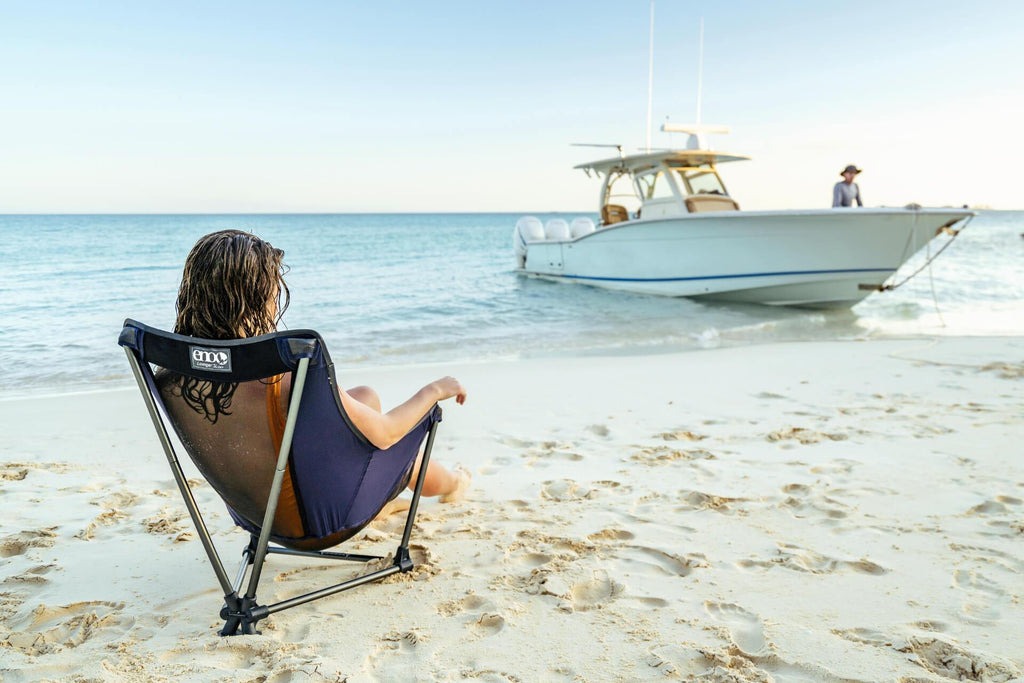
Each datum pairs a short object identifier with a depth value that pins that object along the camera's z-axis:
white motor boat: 10.07
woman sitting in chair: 1.80
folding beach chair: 1.69
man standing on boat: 10.27
